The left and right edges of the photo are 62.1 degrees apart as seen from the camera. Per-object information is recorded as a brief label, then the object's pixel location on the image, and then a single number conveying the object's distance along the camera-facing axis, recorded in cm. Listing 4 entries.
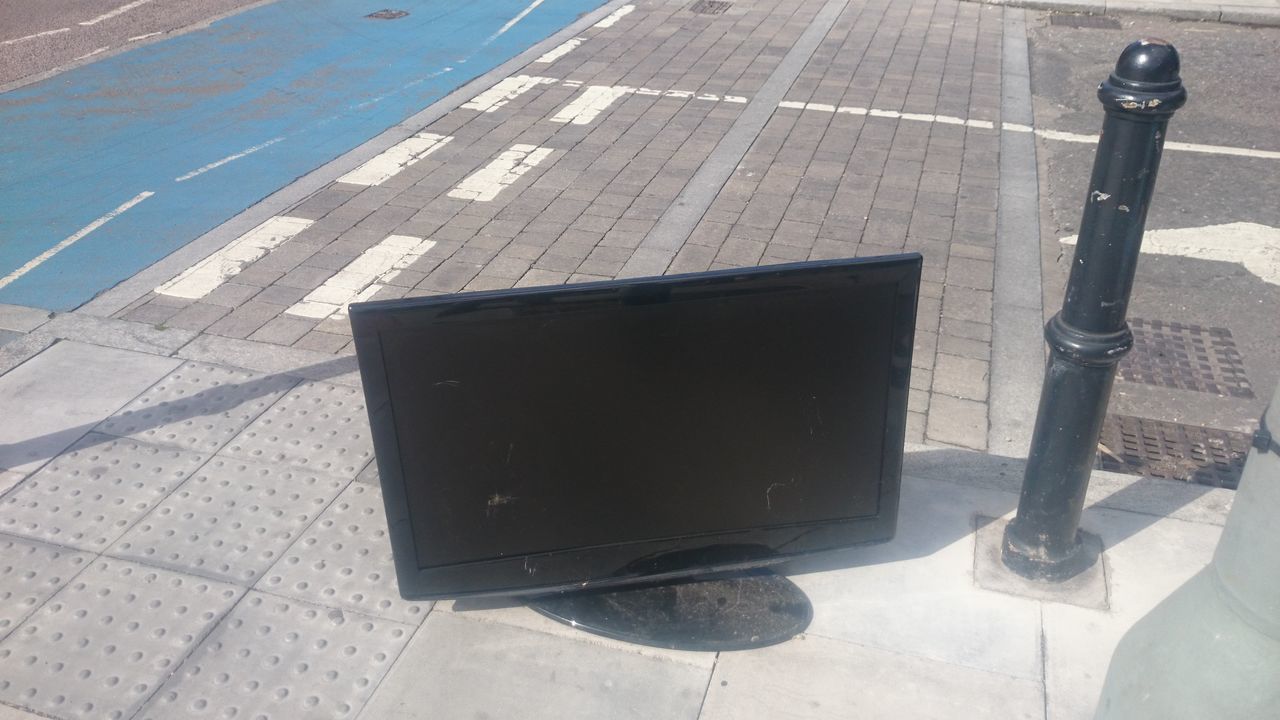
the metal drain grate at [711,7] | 1323
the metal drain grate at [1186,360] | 546
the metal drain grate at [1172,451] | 469
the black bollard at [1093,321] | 296
